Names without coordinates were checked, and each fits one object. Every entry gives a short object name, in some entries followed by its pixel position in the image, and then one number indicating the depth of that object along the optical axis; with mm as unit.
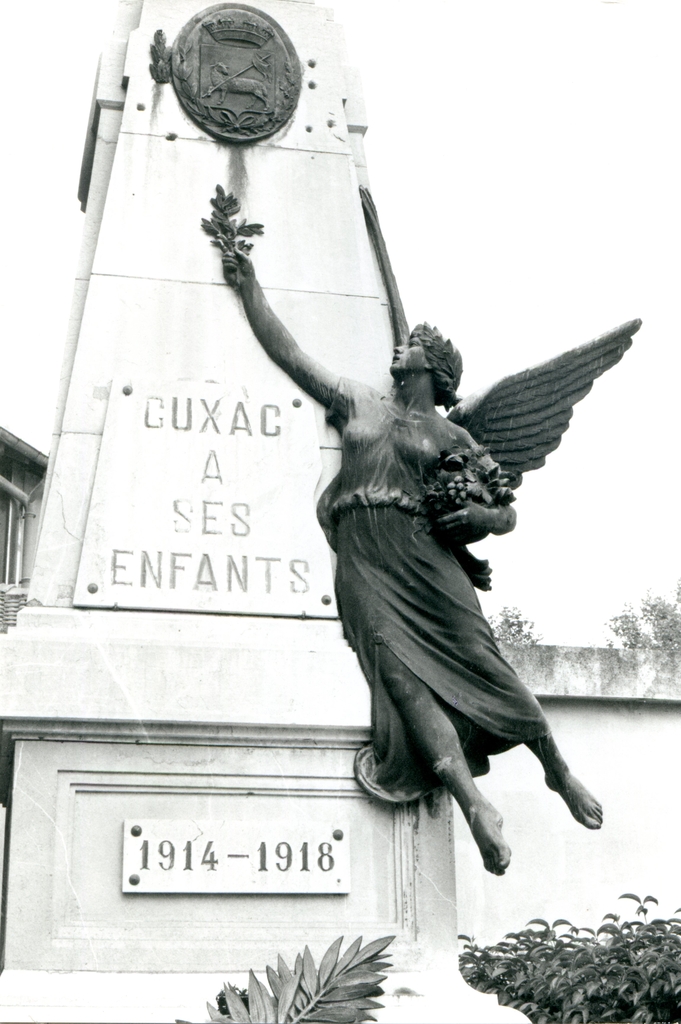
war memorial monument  6832
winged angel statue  7160
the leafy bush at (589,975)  8289
